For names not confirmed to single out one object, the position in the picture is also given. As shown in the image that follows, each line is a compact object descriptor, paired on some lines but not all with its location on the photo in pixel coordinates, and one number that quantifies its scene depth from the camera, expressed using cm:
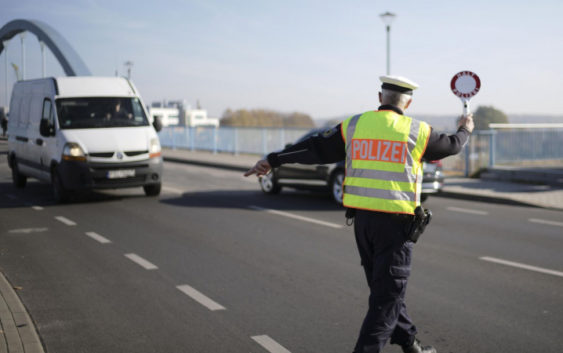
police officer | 391
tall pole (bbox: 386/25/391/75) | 2288
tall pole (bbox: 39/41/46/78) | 5519
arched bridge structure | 5230
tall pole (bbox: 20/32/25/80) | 5044
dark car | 1309
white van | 1262
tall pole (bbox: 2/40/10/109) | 2906
